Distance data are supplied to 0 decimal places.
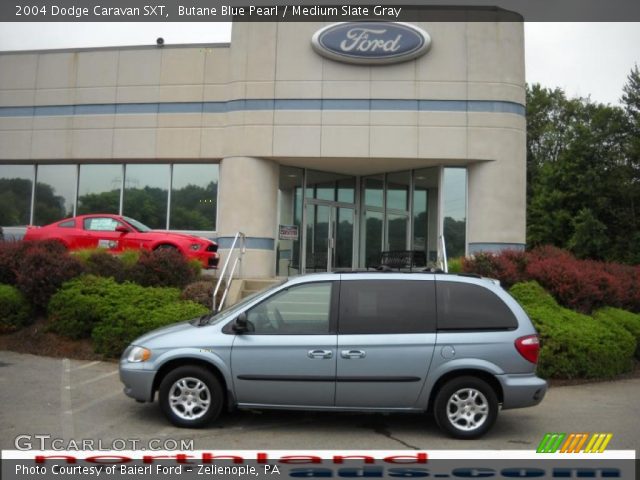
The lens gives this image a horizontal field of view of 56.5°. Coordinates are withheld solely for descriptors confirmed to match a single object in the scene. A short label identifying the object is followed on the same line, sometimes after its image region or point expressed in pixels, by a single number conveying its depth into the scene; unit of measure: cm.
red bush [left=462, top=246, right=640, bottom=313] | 1164
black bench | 1593
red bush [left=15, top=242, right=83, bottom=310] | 1101
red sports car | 1355
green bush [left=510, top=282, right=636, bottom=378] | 933
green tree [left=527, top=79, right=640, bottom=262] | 2762
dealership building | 1562
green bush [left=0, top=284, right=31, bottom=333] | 1081
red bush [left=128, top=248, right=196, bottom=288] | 1178
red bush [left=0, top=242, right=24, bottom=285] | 1173
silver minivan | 615
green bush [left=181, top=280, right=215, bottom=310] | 1130
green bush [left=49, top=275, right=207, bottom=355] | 992
